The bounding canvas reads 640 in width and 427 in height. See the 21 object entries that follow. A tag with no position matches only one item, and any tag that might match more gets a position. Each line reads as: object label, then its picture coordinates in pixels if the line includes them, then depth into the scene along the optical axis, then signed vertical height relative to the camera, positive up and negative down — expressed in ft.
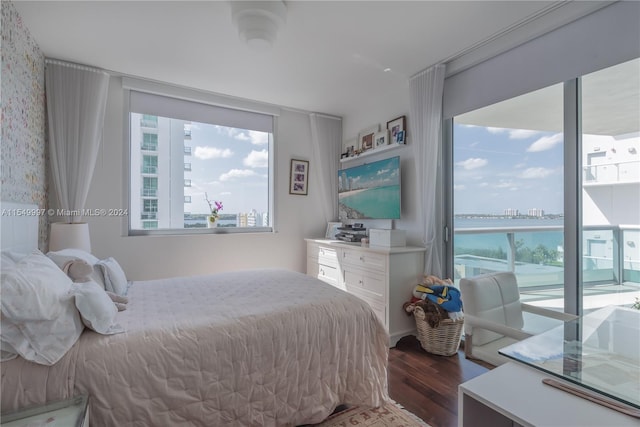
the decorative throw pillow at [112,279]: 6.12 -1.36
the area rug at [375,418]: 5.46 -3.91
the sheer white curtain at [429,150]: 8.92 +2.18
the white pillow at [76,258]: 5.56 -0.87
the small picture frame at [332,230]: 12.68 -0.54
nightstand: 3.19 -2.31
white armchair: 5.14 -1.81
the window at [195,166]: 10.44 +2.04
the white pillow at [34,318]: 3.59 -1.34
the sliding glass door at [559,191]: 5.92 +0.70
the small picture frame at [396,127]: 10.23 +3.34
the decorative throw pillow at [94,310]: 4.13 -1.38
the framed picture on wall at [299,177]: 12.95 +1.83
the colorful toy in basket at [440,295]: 8.11 -2.24
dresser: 8.71 -1.92
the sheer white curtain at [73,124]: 8.54 +2.79
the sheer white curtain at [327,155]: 13.19 +2.92
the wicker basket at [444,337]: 8.06 -3.33
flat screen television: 10.37 +1.09
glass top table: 3.38 -1.87
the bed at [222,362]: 3.76 -2.19
